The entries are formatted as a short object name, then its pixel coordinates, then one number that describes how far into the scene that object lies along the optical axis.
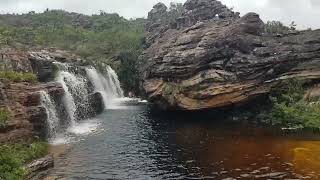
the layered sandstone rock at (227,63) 31.46
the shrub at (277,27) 39.74
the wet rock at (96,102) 37.49
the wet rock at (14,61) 30.46
